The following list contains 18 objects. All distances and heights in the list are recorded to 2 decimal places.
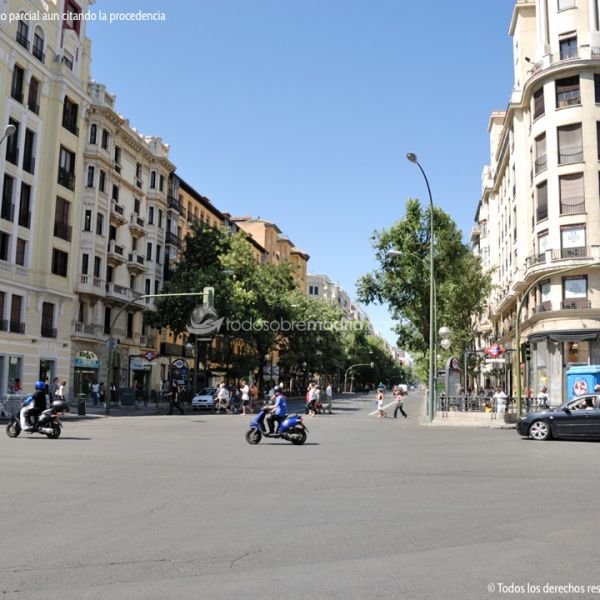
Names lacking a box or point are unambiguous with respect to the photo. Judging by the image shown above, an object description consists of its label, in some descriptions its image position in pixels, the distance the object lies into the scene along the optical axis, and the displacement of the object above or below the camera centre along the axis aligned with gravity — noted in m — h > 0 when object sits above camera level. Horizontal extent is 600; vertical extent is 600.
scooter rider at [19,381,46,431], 18.64 -0.70
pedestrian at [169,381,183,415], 36.03 -0.82
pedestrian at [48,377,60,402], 32.03 -0.31
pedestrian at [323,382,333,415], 42.70 -1.13
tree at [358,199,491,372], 45.84 +7.74
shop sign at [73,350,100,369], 44.67 +1.47
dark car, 19.64 -0.88
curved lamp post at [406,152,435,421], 30.17 +1.85
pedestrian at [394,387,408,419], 36.62 -0.38
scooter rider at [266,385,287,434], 18.12 -0.70
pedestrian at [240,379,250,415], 35.87 -0.59
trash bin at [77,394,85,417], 31.06 -1.18
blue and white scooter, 17.91 -1.19
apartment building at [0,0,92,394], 35.81 +11.22
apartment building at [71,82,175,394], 45.78 +10.54
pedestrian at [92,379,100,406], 42.41 -0.69
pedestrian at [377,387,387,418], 38.62 -0.71
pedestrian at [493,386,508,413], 30.83 -0.55
